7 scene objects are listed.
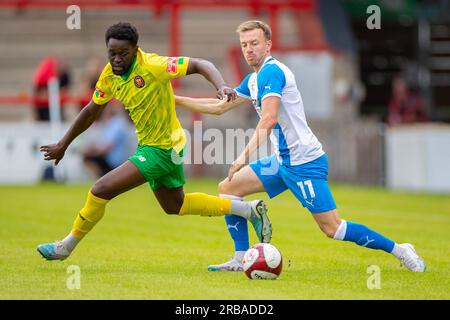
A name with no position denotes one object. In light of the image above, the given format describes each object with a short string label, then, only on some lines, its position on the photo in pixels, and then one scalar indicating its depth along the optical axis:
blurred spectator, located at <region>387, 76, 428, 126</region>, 25.05
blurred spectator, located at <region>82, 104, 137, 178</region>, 22.53
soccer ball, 9.06
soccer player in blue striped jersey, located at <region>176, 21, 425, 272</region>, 9.34
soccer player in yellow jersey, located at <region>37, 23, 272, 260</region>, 9.40
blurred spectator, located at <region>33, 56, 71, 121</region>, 23.70
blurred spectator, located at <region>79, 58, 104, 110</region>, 23.16
